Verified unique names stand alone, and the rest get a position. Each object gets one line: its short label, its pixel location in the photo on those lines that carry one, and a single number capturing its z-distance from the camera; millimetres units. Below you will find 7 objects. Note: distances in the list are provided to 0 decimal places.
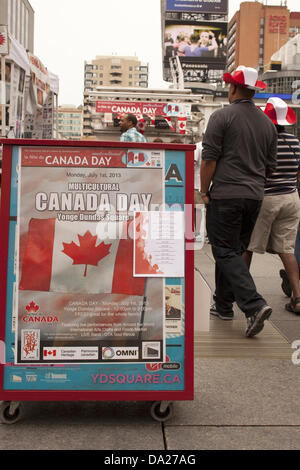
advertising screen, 67938
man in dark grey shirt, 4617
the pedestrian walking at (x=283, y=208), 5531
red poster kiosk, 3035
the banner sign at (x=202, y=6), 69250
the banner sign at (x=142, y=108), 16234
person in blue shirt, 7746
